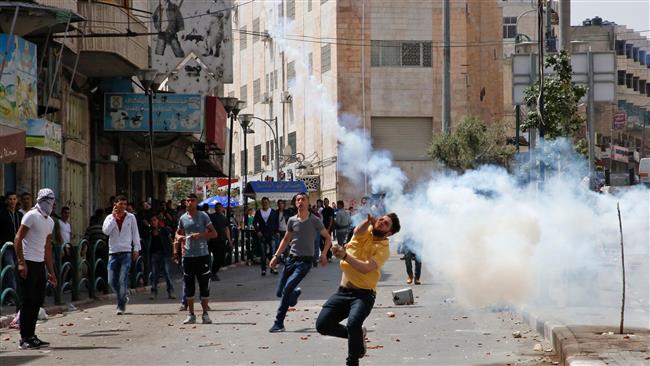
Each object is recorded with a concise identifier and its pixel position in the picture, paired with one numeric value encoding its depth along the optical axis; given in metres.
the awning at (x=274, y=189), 44.56
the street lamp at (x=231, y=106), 37.75
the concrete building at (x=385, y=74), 60.25
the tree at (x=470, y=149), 54.16
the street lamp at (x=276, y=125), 43.22
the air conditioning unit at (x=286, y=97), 65.00
